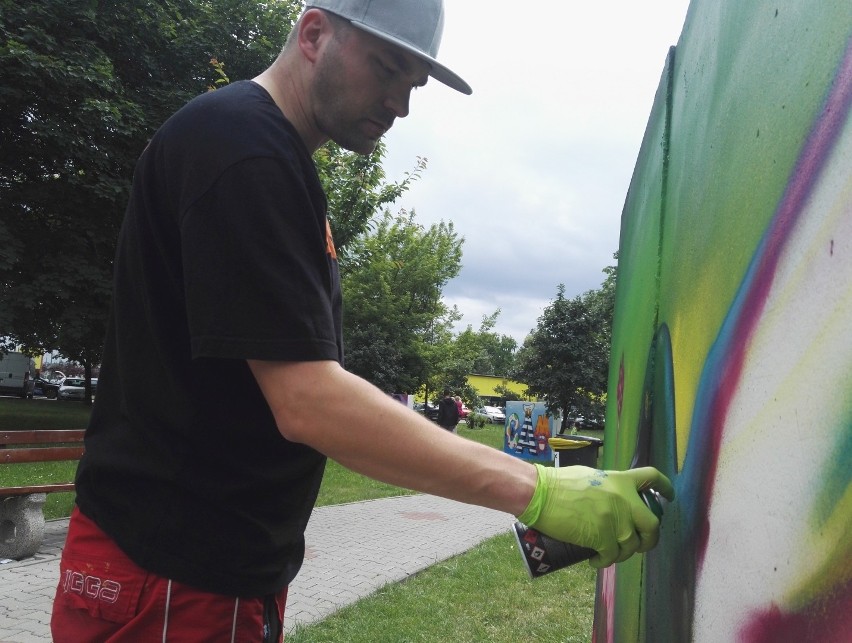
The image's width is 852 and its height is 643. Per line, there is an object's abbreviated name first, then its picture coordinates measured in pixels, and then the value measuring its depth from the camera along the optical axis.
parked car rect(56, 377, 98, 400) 37.84
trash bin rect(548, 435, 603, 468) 5.88
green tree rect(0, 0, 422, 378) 10.20
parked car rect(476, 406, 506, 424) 43.54
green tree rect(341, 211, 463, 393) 23.19
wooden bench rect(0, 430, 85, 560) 5.35
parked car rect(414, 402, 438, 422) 33.22
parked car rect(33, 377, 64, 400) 37.25
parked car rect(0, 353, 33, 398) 33.19
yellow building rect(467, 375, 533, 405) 58.82
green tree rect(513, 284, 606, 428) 18.20
